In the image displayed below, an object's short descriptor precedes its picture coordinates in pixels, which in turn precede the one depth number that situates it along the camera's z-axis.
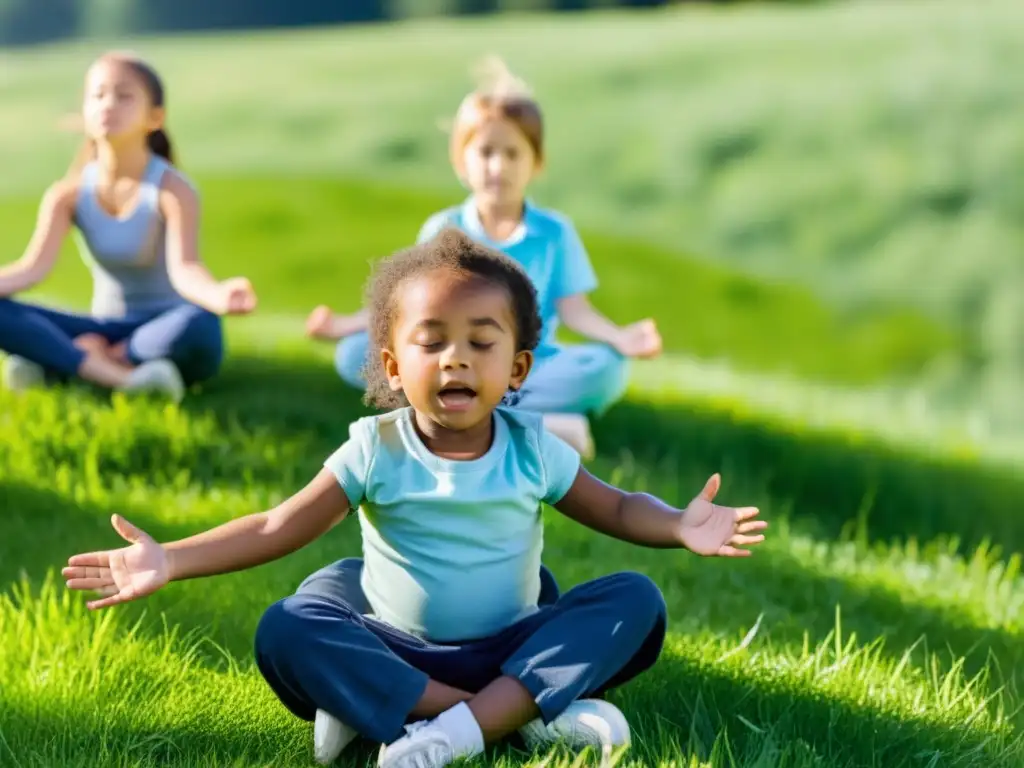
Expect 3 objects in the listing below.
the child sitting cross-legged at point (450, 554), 5.41
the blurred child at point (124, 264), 11.48
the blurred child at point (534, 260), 10.05
